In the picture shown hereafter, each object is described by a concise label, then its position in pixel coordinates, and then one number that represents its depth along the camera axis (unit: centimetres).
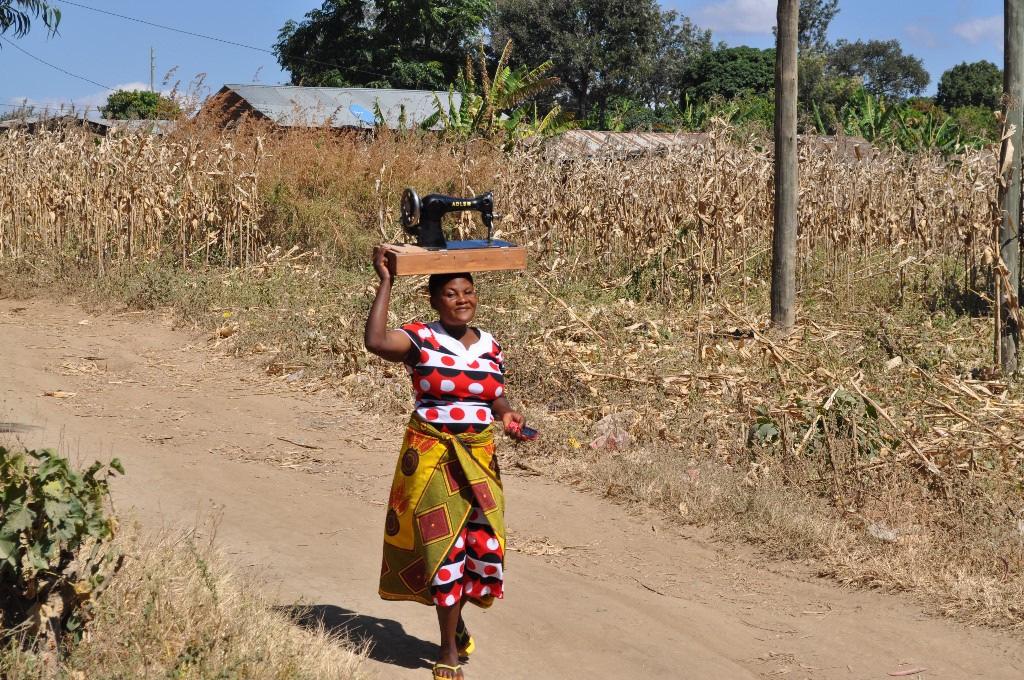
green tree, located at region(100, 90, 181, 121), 3806
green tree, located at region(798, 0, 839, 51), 6234
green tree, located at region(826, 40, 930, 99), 7056
